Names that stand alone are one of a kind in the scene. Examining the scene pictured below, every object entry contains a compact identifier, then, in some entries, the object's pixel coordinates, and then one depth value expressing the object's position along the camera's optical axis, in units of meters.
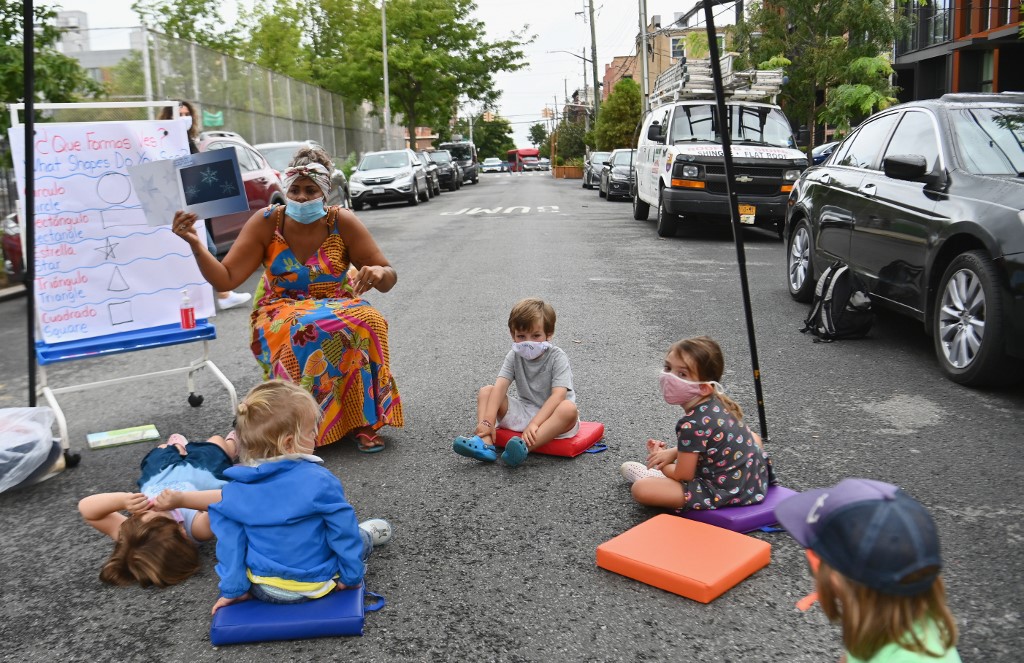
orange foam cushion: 3.23
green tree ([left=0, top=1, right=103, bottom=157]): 11.31
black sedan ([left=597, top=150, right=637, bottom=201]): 27.16
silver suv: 25.98
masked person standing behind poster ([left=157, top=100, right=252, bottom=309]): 7.01
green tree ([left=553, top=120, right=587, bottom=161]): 68.50
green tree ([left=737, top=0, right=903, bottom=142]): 18.20
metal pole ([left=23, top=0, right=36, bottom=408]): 4.19
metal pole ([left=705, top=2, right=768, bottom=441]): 4.24
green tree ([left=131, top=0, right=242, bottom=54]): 34.44
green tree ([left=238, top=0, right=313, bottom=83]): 40.75
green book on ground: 5.13
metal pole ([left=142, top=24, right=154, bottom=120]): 19.08
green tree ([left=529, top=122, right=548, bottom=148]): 183.38
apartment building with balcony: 26.48
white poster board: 5.46
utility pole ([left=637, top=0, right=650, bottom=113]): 33.34
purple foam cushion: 3.74
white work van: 14.20
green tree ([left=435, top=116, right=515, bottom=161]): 131.75
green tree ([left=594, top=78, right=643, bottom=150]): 46.88
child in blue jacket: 3.04
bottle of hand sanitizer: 5.69
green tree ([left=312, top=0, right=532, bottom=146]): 45.19
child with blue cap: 1.69
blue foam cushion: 2.99
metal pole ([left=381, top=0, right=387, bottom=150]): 42.09
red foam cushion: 4.73
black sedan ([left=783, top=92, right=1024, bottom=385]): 5.55
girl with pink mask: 3.70
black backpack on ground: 7.30
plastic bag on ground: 4.39
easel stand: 5.29
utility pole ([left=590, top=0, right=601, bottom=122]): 49.88
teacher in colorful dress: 4.83
